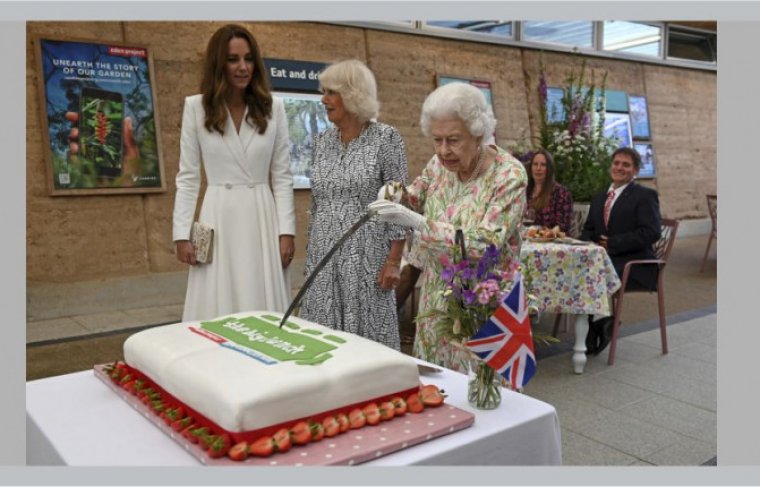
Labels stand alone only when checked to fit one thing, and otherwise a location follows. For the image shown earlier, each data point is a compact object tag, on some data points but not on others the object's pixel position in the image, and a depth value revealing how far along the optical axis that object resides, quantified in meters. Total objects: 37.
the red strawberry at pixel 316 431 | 1.17
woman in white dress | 2.62
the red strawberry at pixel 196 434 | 1.17
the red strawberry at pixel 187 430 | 1.20
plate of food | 4.40
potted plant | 6.17
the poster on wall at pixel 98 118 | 5.48
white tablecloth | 1.18
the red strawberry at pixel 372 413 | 1.25
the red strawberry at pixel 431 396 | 1.35
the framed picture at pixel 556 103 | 9.36
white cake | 1.17
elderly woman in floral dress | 1.87
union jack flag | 1.35
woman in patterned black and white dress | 2.59
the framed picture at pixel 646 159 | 11.08
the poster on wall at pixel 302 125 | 6.94
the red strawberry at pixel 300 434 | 1.15
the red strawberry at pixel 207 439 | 1.14
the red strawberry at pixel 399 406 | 1.29
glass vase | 1.41
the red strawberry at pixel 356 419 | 1.23
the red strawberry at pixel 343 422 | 1.21
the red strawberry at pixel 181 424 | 1.24
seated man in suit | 4.49
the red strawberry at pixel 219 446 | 1.12
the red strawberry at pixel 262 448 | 1.12
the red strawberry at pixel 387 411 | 1.27
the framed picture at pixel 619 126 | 10.48
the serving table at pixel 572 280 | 4.12
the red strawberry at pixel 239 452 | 1.11
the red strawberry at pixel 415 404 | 1.32
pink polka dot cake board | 1.12
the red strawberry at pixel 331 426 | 1.19
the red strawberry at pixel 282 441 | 1.13
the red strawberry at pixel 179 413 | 1.27
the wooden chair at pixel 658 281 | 4.40
